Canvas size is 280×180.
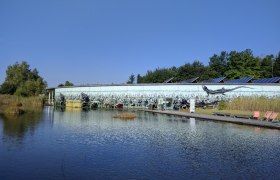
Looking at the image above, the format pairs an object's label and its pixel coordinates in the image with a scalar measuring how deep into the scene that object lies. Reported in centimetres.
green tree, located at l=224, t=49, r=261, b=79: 4444
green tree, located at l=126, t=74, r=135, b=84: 7985
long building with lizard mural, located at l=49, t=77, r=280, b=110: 3398
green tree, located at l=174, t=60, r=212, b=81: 4874
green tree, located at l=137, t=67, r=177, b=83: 5512
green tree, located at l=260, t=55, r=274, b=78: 4627
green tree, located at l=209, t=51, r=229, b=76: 4843
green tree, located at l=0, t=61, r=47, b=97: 4922
